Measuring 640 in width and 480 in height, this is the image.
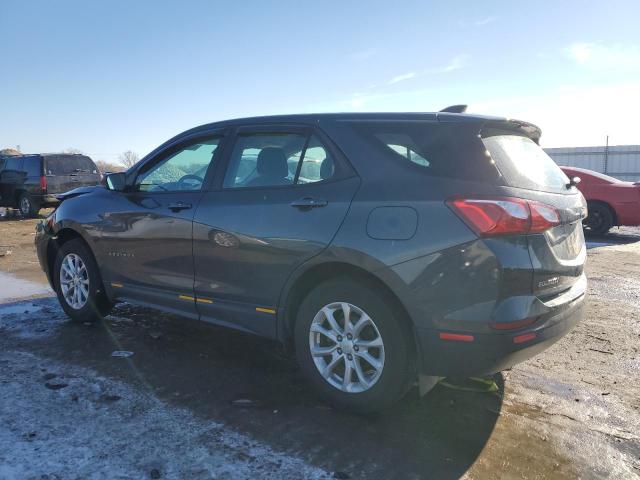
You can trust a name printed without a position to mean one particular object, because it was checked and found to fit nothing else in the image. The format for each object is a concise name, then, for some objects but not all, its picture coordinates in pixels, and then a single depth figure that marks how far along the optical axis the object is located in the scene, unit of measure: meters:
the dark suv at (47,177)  14.88
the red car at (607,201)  10.46
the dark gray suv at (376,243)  2.82
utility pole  22.92
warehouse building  22.28
